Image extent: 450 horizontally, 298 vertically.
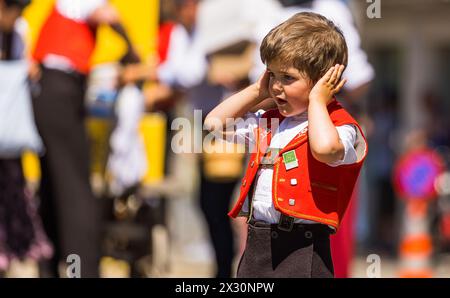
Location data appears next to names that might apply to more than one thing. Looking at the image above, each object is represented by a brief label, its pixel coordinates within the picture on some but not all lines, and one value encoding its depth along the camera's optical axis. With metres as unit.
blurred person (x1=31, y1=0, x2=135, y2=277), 10.70
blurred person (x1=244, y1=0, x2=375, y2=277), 9.04
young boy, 6.19
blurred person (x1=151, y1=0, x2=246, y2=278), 11.68
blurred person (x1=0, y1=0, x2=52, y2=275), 10.83
